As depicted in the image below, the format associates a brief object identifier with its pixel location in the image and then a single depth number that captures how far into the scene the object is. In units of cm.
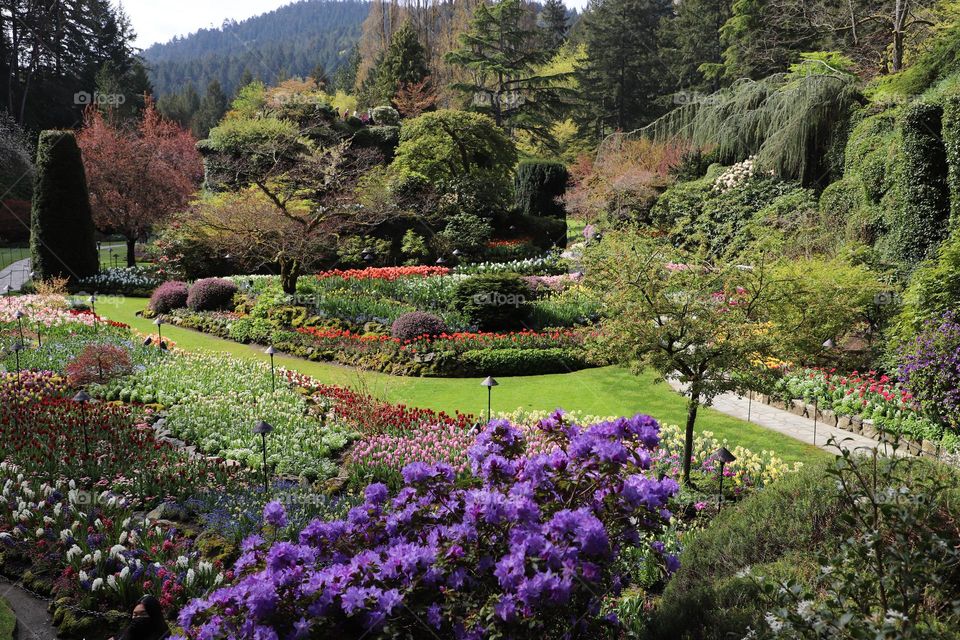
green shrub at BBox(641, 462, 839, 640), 301
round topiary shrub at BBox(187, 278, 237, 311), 1578
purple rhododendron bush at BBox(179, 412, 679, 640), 254
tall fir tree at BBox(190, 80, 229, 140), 5249
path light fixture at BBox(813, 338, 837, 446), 884
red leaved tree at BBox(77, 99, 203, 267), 2298
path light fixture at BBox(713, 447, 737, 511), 542
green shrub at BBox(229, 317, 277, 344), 1352
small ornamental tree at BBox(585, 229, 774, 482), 645
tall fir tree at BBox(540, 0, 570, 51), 4519
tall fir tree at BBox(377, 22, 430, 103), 3416
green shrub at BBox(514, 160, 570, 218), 2686
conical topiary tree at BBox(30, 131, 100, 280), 1880
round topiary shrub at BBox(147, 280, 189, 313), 1627
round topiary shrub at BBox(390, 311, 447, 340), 1227
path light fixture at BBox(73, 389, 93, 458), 600
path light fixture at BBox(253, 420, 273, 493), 555
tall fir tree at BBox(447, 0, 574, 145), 3319
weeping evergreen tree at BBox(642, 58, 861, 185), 1712
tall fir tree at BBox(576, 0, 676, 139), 3772
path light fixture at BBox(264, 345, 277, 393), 935
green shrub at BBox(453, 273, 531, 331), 1350
